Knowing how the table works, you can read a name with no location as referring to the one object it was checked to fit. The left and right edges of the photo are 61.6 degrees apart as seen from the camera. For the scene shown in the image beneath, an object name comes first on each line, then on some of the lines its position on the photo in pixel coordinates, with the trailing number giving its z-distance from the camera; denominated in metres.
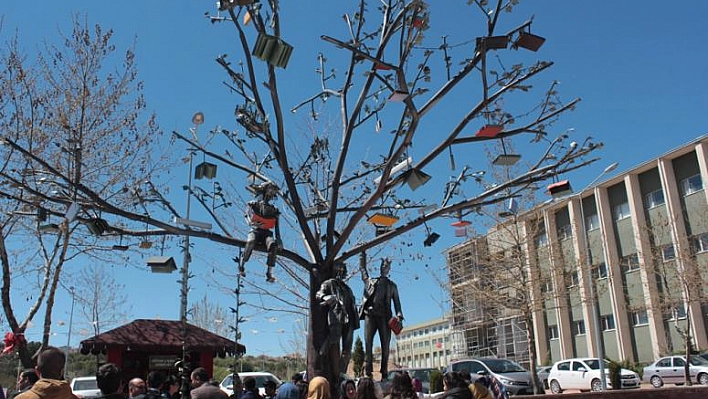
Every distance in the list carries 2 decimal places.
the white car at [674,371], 23.14
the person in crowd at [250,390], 7.05
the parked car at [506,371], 18.23
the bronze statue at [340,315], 8.86
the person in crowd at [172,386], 7.95
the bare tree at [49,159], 13.82
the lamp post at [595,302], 21.67
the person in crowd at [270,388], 8.05
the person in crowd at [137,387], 5.02
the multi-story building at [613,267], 26.86
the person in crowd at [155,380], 6.73
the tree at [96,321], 32.23
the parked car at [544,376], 28.12
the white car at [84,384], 20.05
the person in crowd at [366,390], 5.43
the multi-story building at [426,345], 71.25
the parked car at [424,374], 20.05
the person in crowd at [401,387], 5.32
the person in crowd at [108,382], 4.45
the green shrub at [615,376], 23.45
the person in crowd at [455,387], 5.55
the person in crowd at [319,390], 5.96
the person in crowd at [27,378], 6.43
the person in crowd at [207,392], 6.04
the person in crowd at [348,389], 6.76
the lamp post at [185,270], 9.62
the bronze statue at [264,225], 9.03
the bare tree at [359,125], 8.89
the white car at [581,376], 24.31
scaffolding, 28.22
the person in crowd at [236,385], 10.11
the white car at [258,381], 21.08
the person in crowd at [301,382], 9.38
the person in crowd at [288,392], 6.57
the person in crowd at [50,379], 4.11
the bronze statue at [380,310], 9.91
